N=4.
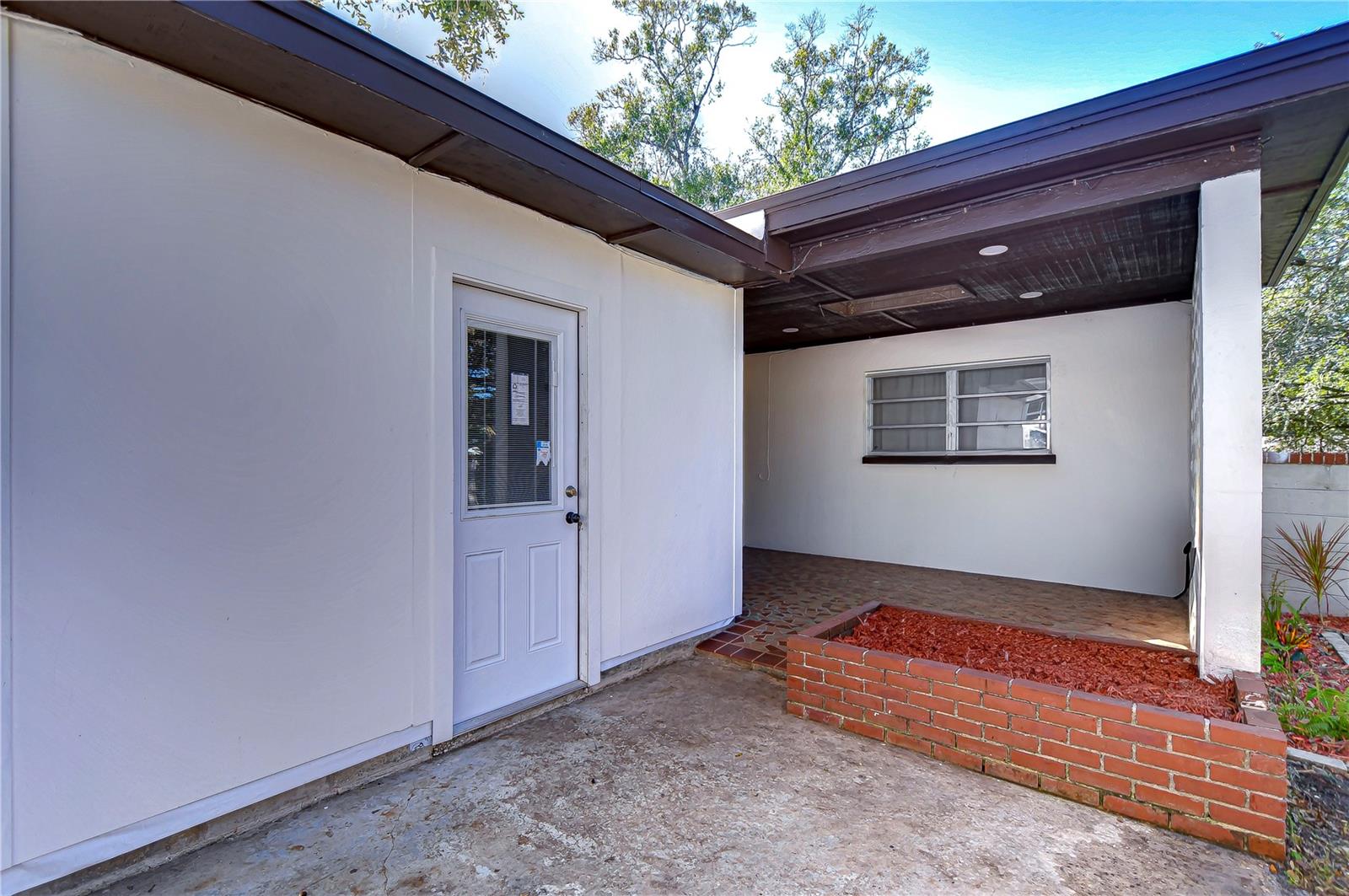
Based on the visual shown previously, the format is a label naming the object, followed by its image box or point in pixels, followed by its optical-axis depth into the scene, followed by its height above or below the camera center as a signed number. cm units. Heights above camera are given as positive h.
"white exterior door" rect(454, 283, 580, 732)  284 -31
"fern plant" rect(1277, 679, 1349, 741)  268 -123
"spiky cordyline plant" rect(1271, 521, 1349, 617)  419 -80
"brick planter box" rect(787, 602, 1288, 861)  198 -112
